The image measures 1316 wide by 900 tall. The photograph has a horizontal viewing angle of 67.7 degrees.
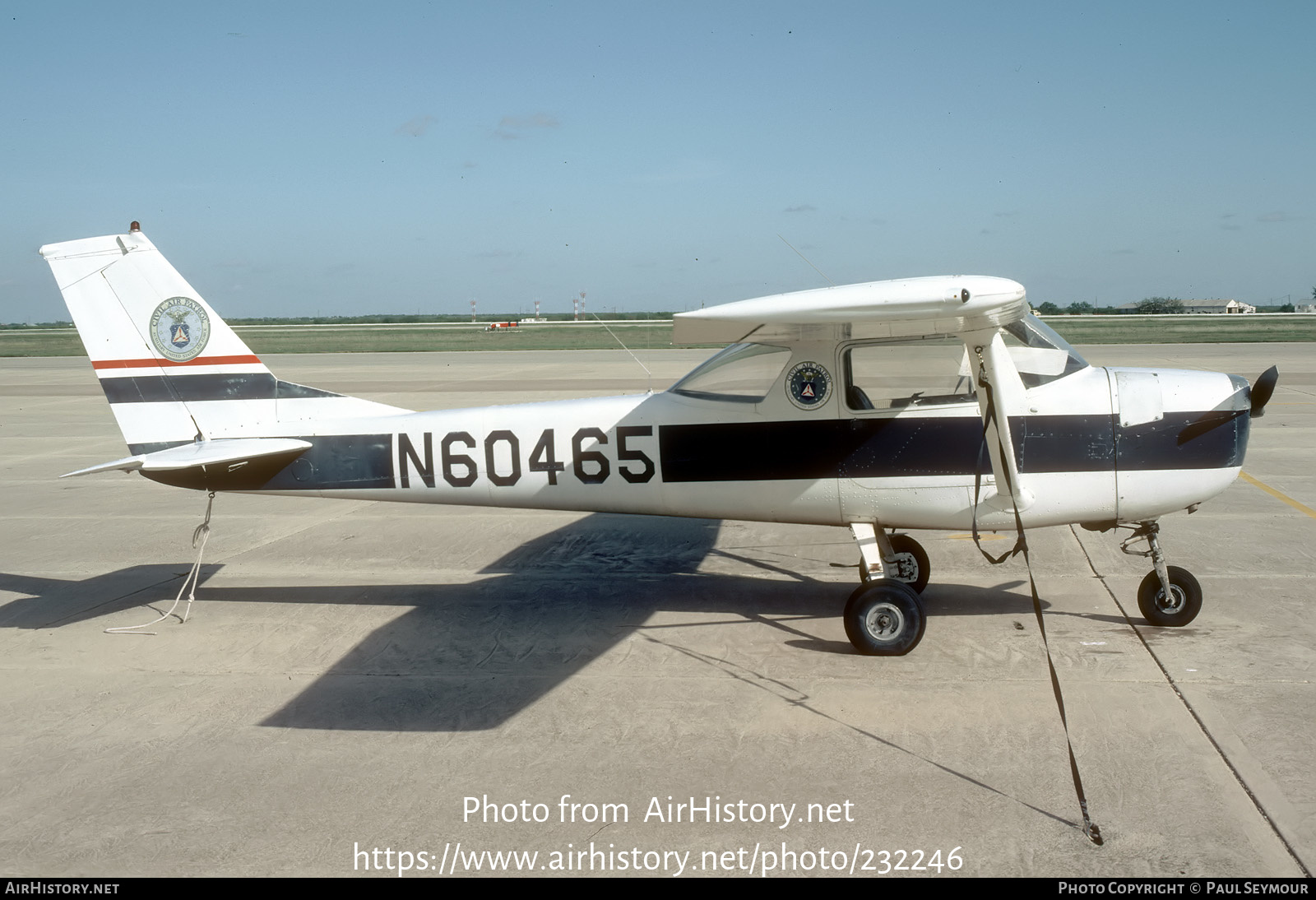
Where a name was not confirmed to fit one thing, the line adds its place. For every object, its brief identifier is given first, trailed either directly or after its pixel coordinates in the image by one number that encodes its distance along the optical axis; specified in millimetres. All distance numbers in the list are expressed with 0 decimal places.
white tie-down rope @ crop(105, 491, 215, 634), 6961
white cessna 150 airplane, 6121
